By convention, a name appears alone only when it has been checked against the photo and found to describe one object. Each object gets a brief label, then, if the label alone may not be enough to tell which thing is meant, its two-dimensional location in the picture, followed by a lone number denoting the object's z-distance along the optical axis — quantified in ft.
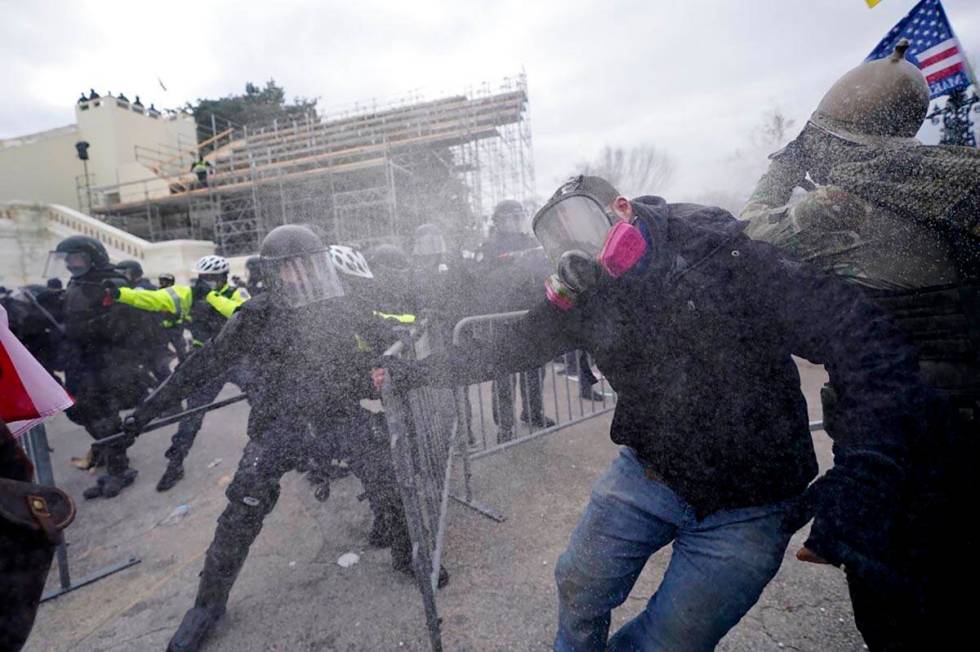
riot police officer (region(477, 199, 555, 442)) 14.53
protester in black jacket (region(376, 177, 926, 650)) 3.97
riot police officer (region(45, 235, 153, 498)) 14.42
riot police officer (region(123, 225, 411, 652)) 8.85
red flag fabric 4.35
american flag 8.30
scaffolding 58.75
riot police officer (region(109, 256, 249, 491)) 15.05
